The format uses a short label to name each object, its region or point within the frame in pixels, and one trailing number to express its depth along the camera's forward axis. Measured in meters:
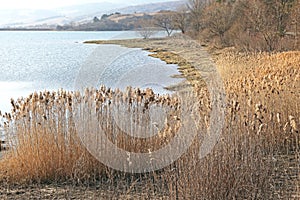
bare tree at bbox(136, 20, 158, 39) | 54.56
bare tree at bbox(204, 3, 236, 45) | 32.04
